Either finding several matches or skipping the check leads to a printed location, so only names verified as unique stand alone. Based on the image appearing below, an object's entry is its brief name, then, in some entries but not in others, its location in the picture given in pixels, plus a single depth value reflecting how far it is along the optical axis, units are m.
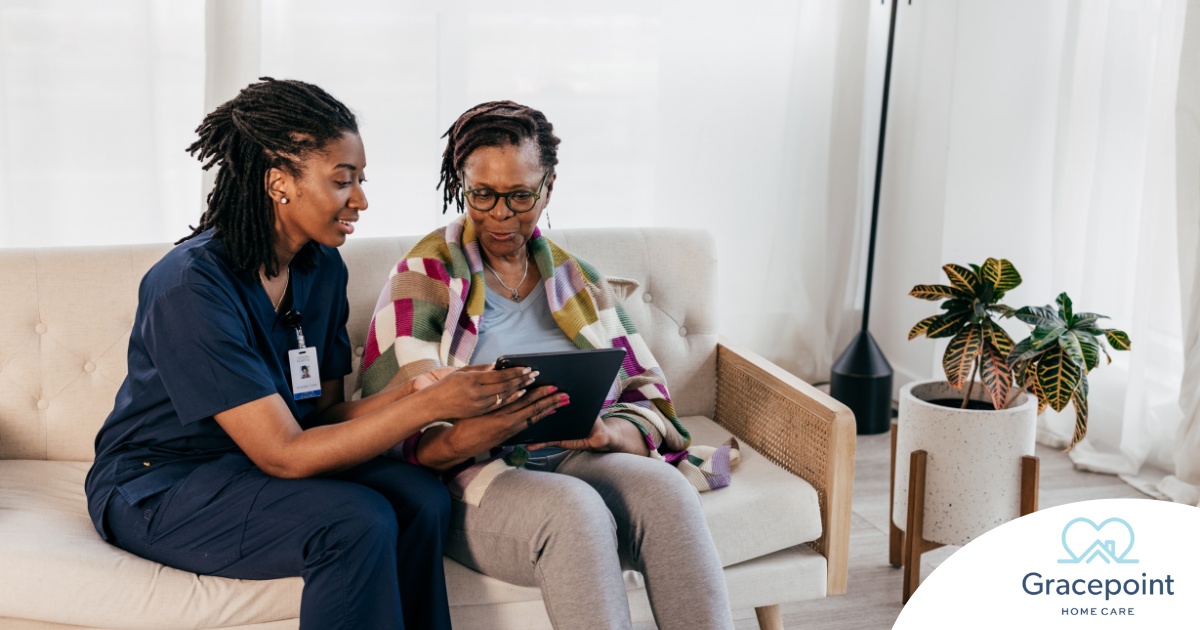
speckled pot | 2.27
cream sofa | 1.62
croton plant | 2.23
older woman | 1.65
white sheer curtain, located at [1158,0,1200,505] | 2.78
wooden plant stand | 2.27
